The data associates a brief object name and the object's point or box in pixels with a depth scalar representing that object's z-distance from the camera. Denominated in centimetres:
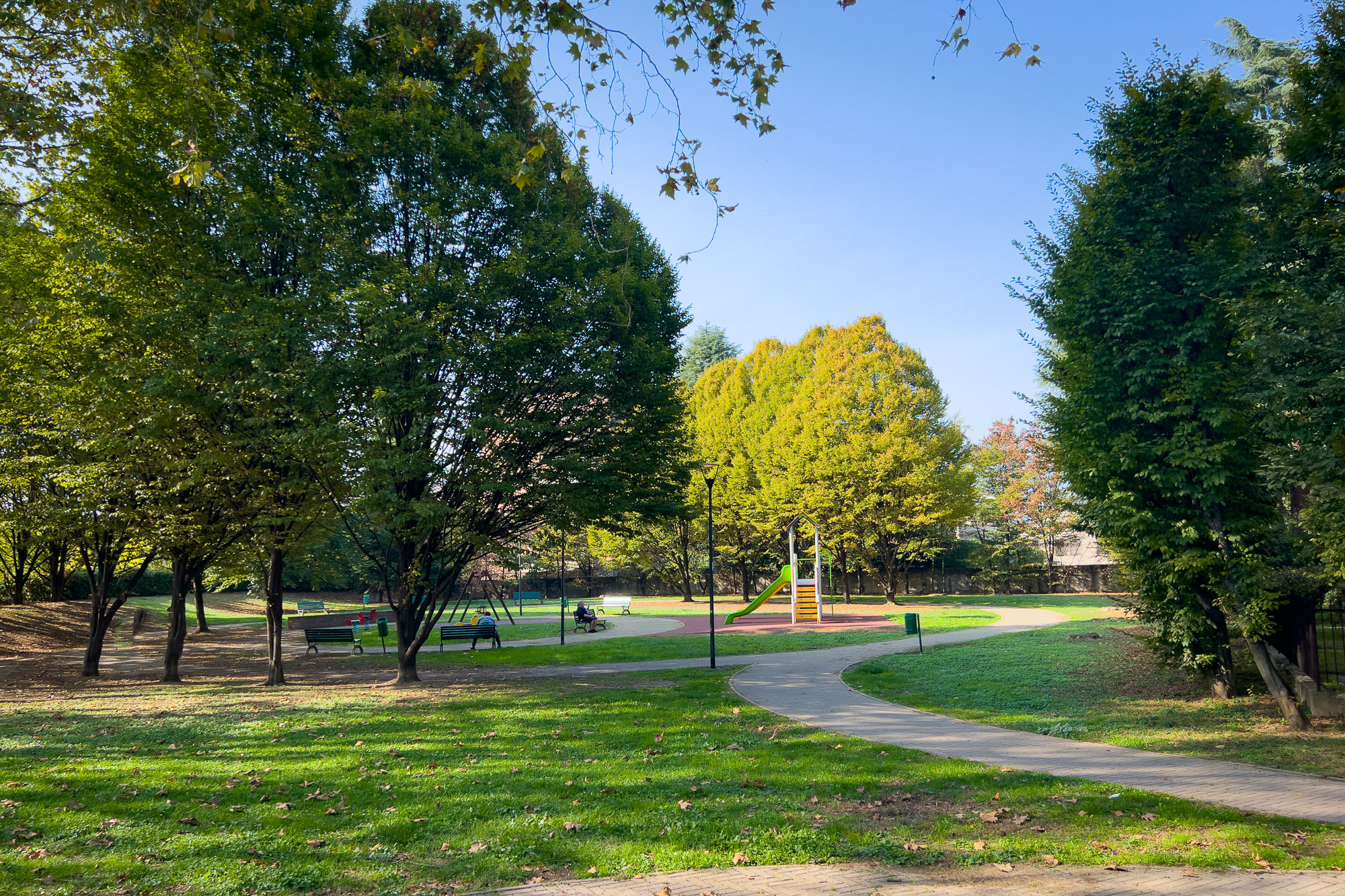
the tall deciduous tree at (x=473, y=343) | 1384
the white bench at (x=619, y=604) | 3881
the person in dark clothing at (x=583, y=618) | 2823
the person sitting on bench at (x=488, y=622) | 2278
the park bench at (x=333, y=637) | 2191
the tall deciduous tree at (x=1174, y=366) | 1022
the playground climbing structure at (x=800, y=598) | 2902
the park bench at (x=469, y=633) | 2192
